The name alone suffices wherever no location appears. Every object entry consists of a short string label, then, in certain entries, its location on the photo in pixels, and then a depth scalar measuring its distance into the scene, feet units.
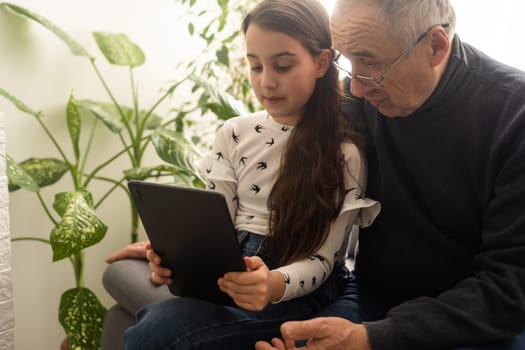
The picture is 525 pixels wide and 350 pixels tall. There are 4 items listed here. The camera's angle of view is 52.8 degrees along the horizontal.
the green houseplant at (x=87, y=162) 4.62
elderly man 2.83
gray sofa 4.03
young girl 3.18
